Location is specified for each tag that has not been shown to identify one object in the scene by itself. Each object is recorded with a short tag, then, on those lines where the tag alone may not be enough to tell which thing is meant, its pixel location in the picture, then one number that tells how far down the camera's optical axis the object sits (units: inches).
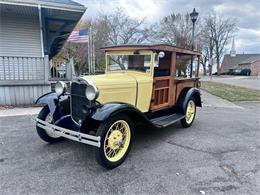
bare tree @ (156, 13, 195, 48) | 1044.4
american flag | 457.4
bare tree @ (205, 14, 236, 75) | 1911.5
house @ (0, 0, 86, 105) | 294.8
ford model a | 122.7
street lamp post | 405.7
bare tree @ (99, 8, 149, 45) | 952.8
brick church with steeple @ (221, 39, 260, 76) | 2086.0
